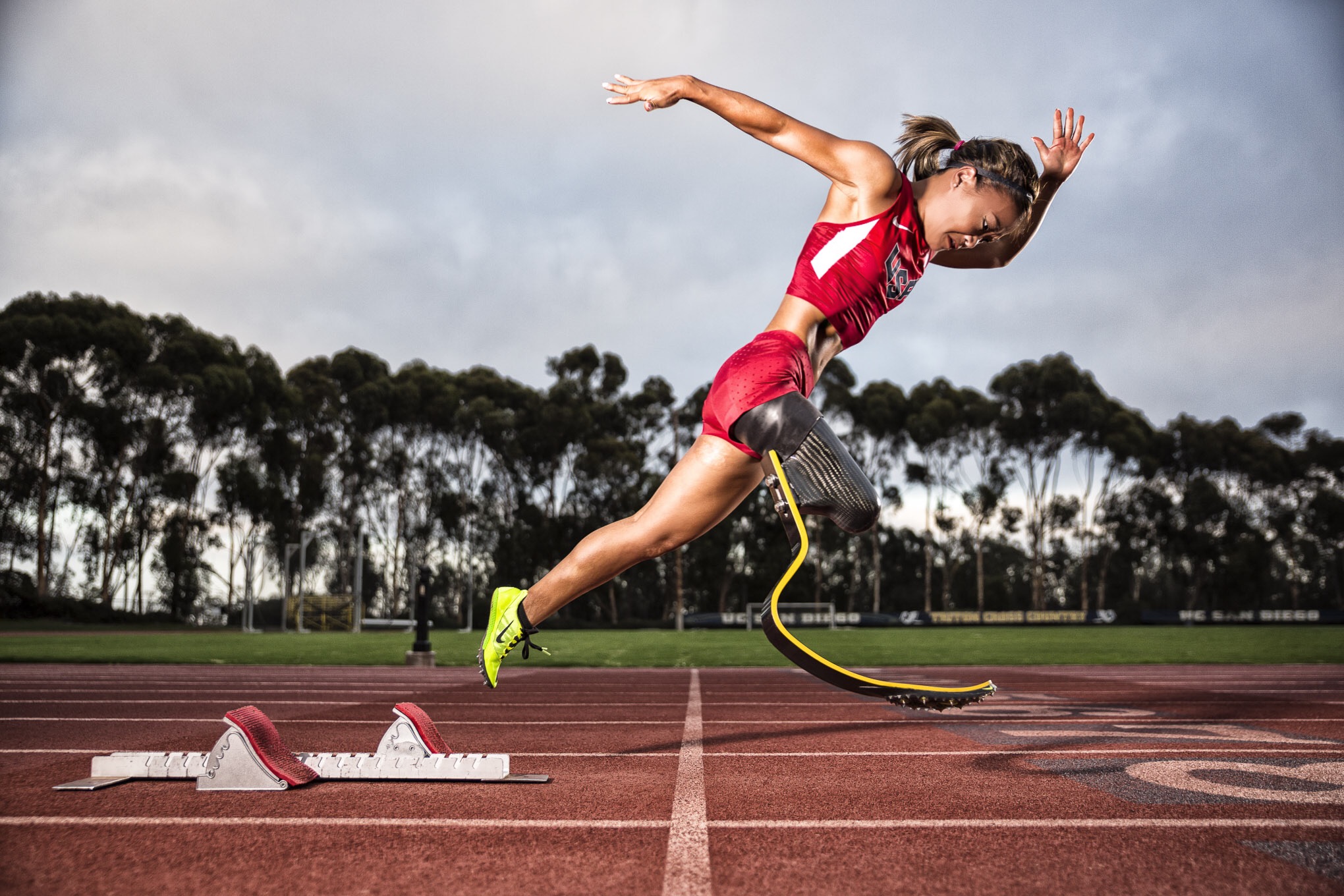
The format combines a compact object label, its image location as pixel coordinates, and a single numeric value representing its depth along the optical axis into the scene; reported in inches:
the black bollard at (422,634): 538.6
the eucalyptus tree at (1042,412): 1971.0
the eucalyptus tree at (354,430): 1795.0
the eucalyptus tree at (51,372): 1445.6
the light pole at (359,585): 1235.2
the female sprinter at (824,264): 120.5
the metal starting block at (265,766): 128.7
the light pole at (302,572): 1232.0
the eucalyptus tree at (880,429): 1964.8
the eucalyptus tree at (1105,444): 1980.8
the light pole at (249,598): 1343.1
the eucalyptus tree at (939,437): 1959.9
